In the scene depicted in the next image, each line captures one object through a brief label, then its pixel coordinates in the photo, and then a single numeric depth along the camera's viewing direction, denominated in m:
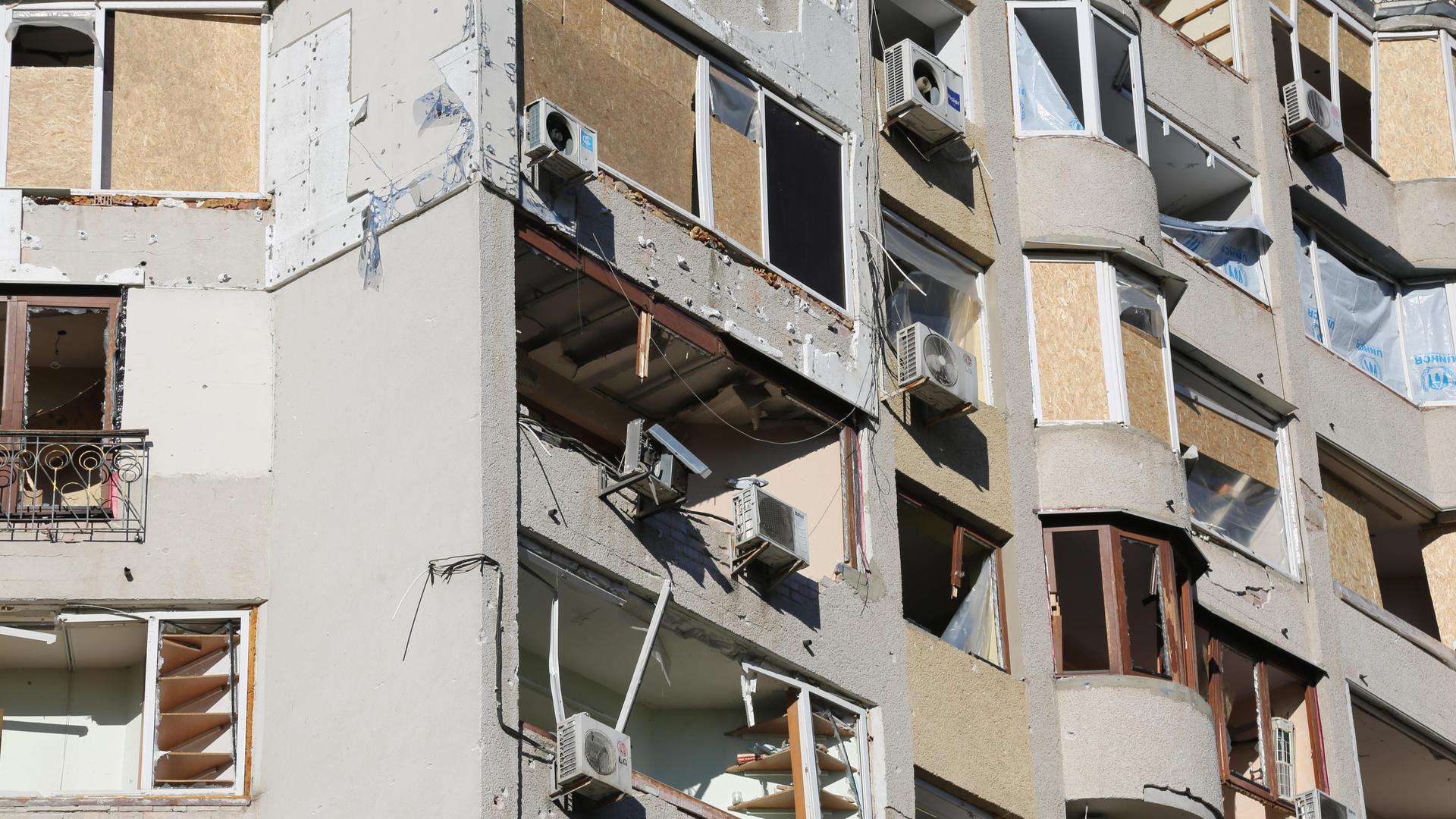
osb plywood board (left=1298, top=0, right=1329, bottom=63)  28.70
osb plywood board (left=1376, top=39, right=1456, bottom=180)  29.19
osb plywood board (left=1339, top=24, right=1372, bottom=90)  29.25
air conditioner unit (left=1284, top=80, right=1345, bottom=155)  27.03
